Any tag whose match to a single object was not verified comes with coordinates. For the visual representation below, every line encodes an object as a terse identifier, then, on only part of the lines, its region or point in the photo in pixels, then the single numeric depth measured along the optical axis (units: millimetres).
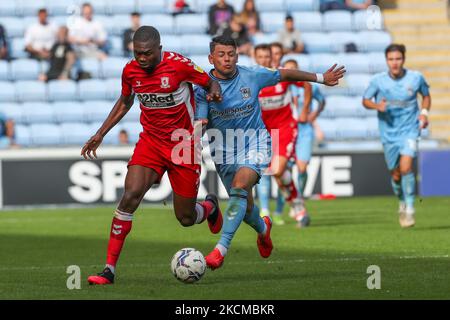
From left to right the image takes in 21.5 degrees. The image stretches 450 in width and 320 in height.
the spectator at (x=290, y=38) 24875
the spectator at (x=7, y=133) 22016
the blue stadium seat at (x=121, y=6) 25781
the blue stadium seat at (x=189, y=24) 25672
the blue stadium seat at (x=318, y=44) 25984
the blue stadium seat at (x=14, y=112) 23266
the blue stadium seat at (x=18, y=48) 24562
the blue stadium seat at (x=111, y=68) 24453
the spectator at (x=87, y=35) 24297
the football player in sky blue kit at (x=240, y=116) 10445
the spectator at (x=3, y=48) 23988
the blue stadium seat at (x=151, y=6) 25969
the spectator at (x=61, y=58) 23609
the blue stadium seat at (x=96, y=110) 23594
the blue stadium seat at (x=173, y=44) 25031
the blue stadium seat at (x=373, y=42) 26266
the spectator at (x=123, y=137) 22000
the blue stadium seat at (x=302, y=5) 26688
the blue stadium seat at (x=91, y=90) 23938
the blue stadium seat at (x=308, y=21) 26344
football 9422
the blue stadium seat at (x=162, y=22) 25531
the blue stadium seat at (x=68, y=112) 23562
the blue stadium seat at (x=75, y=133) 23109
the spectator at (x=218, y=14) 24828
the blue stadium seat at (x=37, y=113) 23422
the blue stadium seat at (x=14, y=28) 24812
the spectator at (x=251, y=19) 25316
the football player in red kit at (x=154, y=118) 9805
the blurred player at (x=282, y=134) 16312
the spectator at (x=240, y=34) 24491
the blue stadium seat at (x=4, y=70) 23969
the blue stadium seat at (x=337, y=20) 26516
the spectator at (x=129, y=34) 24188
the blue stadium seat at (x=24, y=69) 24031
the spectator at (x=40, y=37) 23906
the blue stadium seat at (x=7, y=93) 23641
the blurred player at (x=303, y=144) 17438
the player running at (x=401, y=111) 15484
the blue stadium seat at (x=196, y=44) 25125
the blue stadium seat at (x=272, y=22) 26016
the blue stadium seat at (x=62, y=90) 23766
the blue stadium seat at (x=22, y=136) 22875
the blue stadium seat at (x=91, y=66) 24359
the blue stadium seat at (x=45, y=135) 23047
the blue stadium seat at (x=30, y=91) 23719
